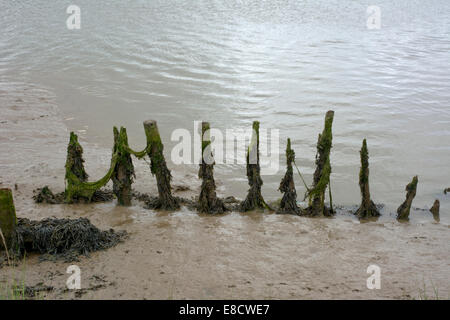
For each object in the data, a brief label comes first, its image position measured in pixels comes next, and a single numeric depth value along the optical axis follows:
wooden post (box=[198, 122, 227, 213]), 7.96
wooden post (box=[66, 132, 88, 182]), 8.26
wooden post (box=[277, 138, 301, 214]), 8.10
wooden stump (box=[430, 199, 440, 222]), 8.94
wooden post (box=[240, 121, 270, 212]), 7.97
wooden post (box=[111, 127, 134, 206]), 8.09
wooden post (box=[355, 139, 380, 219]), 8.13
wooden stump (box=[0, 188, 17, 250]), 6.34
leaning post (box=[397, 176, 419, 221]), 8.21
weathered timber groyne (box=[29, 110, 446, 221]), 8.03
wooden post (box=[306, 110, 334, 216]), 7.99
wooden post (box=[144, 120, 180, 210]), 7.98
